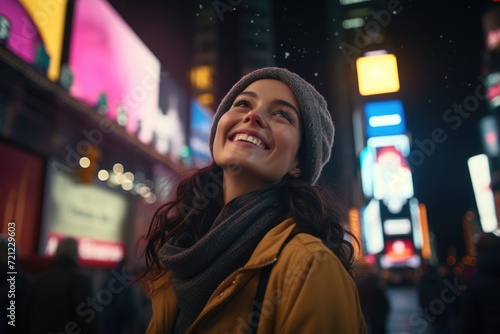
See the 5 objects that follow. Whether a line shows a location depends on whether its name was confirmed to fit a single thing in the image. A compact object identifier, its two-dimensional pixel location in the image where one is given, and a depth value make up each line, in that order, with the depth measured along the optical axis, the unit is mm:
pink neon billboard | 8812
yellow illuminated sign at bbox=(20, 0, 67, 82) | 6953
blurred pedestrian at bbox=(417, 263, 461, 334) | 7090
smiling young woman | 1116
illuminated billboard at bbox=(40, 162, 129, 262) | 7906
